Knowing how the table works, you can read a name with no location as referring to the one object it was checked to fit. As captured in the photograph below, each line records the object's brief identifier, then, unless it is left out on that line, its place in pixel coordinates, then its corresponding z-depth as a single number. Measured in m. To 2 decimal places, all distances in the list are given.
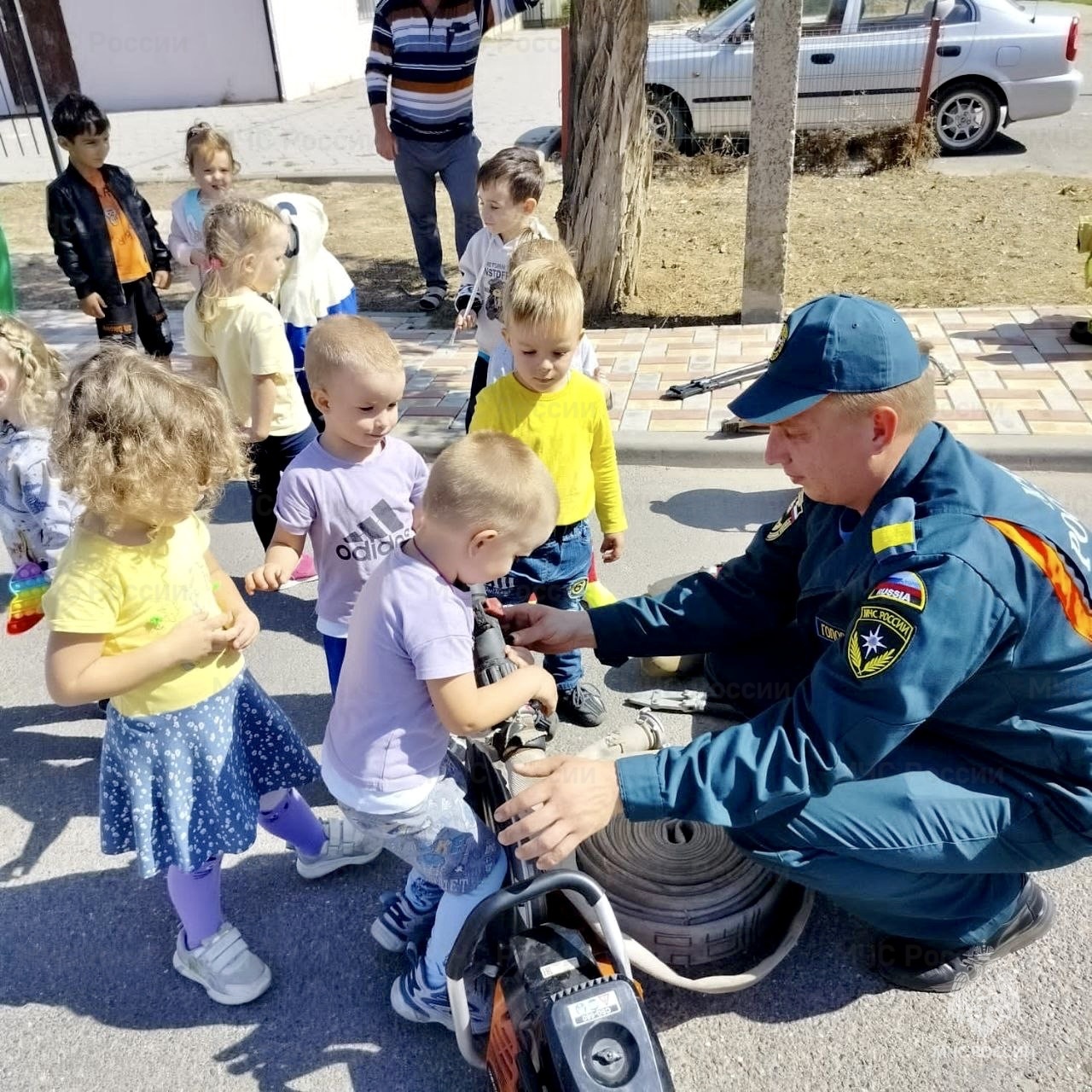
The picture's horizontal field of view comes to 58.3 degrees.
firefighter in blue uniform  1.90
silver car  10.50
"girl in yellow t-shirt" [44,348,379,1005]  2.01
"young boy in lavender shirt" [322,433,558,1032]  1.89
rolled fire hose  2.30
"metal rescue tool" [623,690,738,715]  2.86
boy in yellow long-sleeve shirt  2.88
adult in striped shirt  6.35
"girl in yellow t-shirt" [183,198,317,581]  3.46
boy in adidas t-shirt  2.61
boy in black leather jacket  4.98
